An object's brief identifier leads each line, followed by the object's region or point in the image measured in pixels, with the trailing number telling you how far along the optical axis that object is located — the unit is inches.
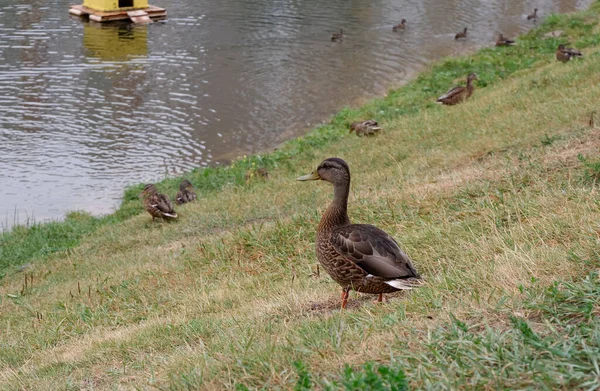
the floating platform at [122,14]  1332.4
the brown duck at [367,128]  616.4
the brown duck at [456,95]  689.6
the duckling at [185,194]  542.0
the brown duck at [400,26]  1295.5
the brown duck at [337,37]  1215.2
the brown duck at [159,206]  479.5
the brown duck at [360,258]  212.5
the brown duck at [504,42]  1048.9
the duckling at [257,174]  560.7
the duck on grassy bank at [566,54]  716.0
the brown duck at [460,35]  1211.4
